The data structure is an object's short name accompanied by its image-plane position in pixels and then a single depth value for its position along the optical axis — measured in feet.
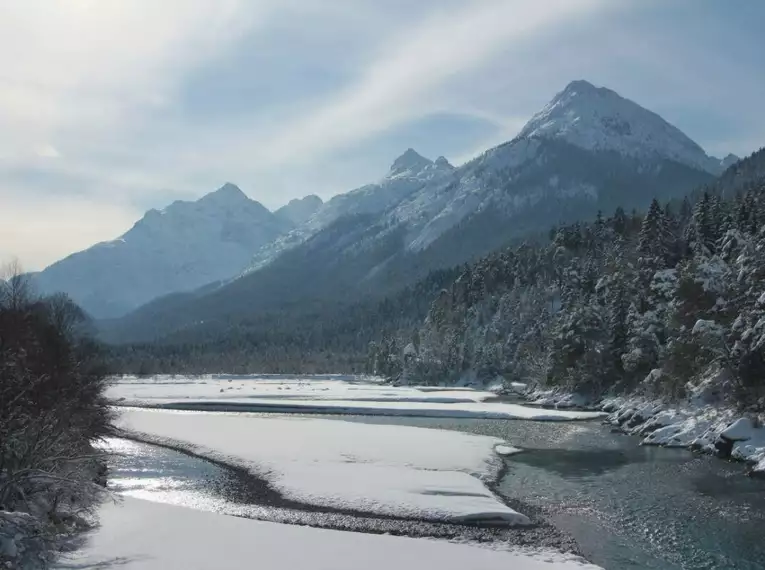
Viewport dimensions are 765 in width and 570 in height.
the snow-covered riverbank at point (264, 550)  73.15
